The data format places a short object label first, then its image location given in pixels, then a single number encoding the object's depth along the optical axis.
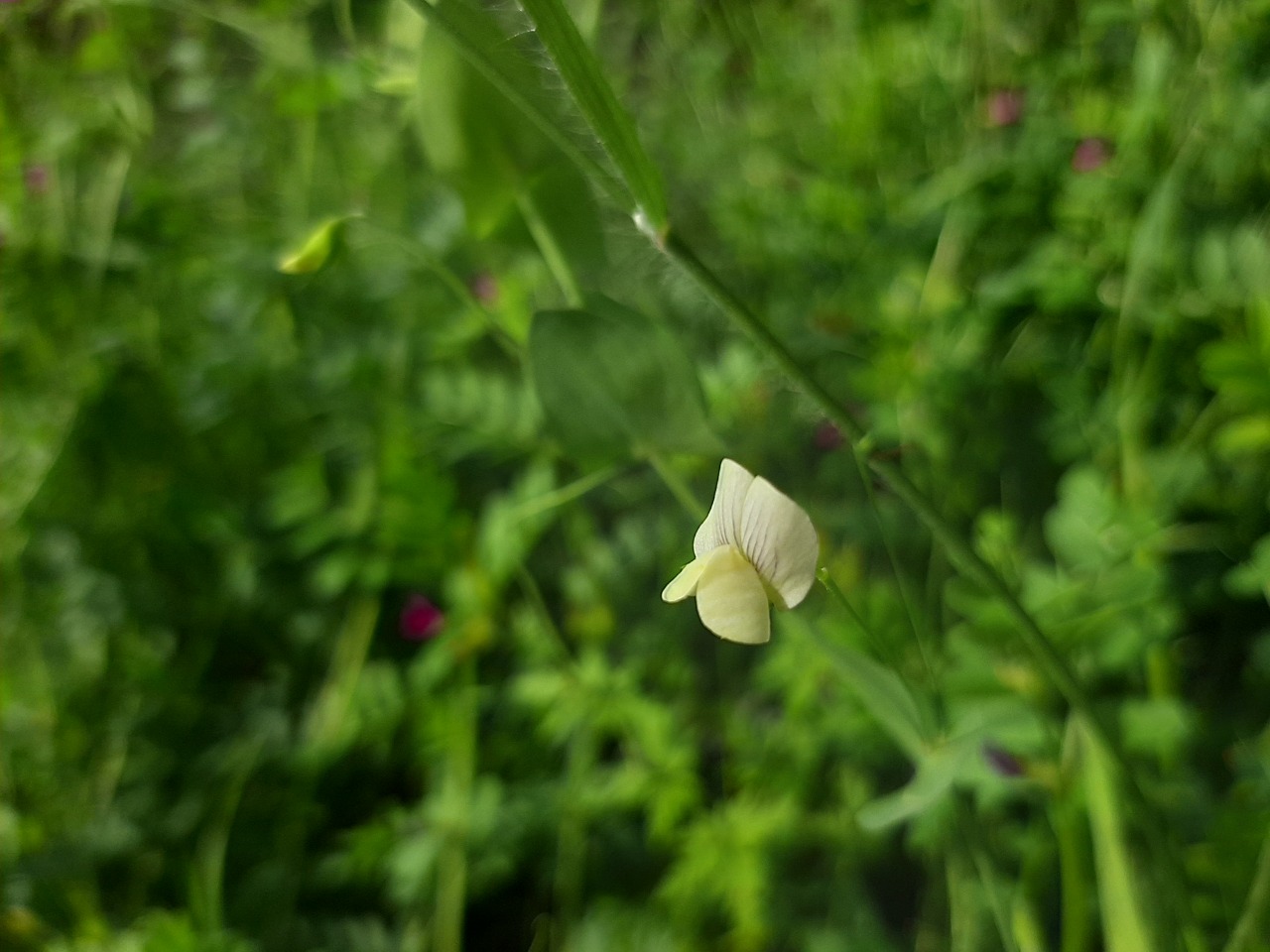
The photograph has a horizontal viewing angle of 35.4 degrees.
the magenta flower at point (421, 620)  0.34
